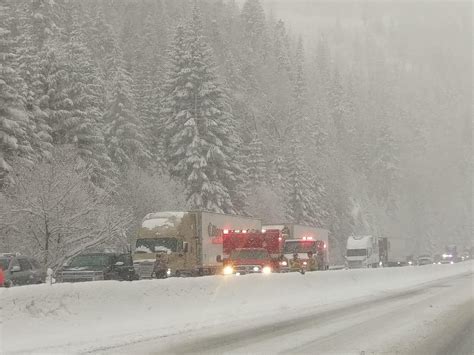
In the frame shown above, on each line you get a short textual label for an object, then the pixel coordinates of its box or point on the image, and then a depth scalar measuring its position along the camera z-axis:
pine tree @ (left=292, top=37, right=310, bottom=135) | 113.69
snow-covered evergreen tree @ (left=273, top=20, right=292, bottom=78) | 136.50
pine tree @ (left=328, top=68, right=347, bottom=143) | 145.00
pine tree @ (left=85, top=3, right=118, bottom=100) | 81.19
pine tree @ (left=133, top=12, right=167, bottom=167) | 69.62
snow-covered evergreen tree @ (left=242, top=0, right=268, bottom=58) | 136.62
